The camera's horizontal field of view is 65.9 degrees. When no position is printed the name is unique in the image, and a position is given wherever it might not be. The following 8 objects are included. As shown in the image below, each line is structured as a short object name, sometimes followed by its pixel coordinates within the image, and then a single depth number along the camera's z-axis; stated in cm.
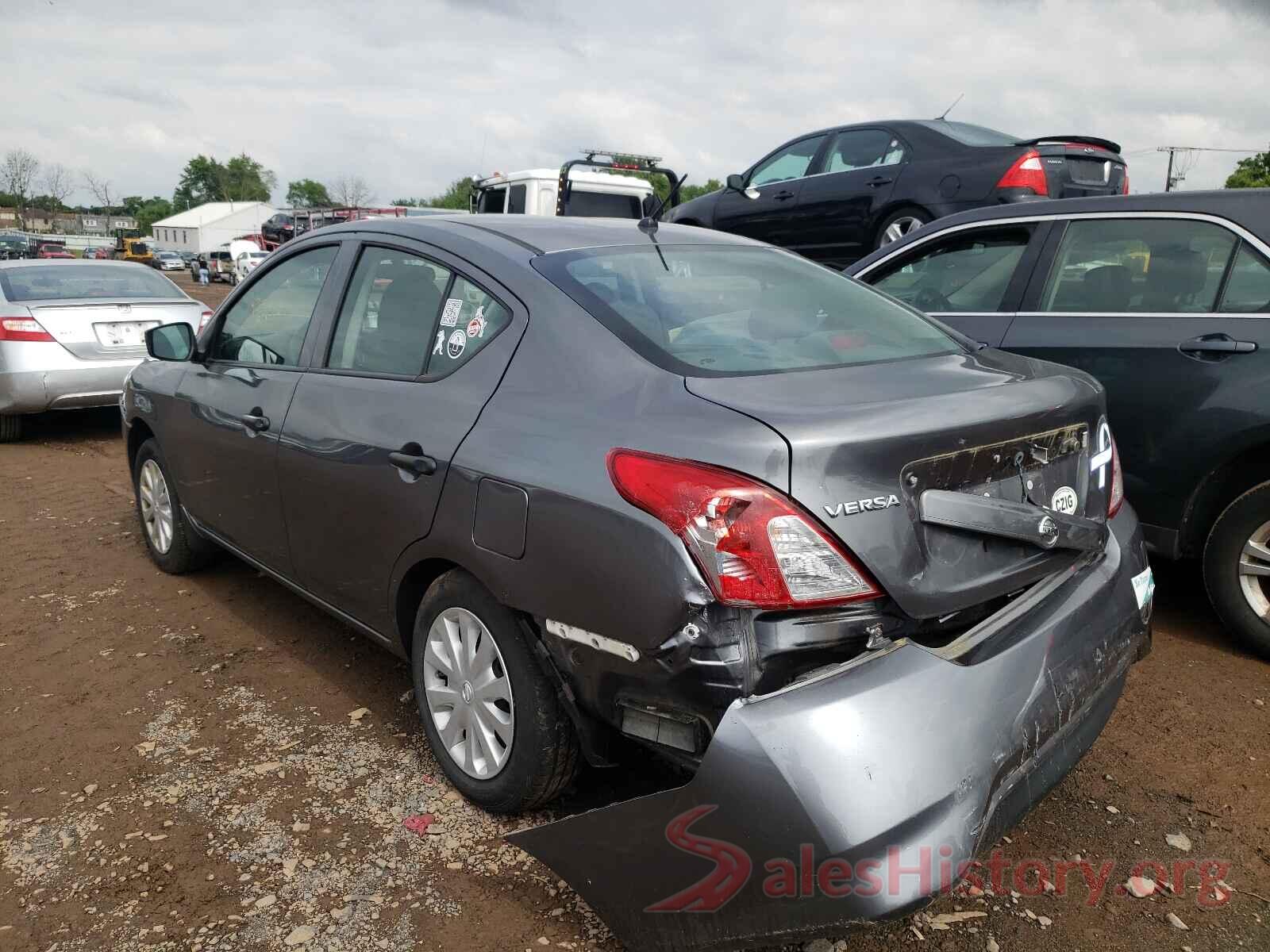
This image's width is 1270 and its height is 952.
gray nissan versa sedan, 183
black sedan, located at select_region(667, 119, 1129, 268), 684
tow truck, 1392
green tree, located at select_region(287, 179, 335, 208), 11238
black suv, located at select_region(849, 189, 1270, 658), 350
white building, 8644
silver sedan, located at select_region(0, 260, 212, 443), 745
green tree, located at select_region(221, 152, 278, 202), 11362
